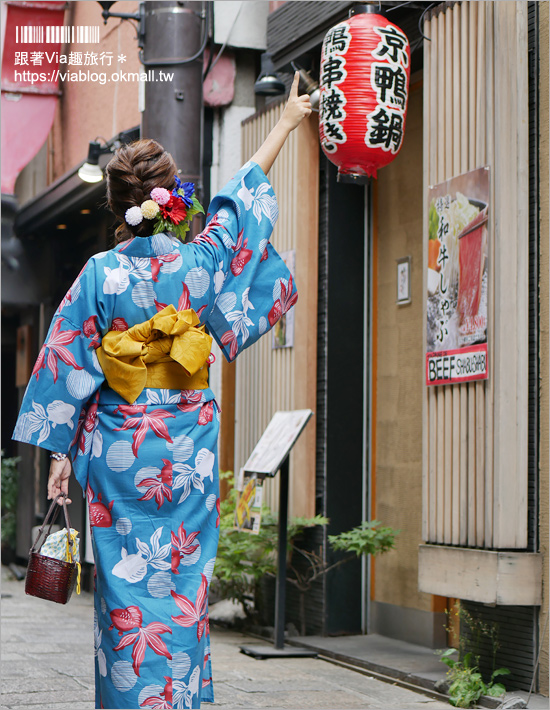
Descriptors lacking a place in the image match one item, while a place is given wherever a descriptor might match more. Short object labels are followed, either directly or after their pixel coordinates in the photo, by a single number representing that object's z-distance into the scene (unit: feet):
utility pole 37.94
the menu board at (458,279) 34.36
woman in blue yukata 22.36
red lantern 37.84
